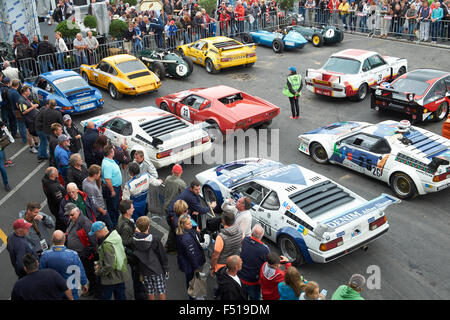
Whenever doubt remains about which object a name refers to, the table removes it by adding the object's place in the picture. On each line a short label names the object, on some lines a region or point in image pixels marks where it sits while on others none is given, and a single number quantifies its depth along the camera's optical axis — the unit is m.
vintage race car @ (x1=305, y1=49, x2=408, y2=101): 15.64
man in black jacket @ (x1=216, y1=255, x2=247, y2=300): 5.78
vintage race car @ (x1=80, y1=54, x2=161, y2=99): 16.44
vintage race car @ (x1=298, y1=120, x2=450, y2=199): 9.90
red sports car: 12.98
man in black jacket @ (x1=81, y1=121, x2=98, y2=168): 10.17
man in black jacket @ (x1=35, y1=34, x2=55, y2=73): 18.41
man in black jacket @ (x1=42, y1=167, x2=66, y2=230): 8.12
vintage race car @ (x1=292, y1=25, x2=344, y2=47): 22.22
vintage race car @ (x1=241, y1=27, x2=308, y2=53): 21.64
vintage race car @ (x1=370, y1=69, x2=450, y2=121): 13.59
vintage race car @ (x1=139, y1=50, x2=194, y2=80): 18.55
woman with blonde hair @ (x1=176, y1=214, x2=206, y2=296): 6.54
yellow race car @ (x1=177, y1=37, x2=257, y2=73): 19.05
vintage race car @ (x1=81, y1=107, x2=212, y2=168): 11.28
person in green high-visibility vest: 14.33
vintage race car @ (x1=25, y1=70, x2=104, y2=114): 14.69
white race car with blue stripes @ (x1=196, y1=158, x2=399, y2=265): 7.73
